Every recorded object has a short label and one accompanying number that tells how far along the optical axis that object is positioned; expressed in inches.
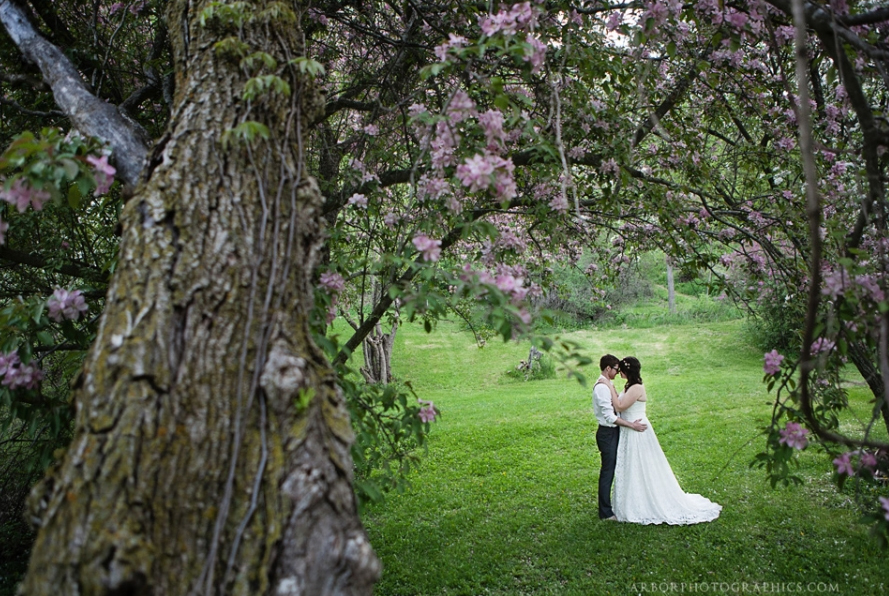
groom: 207.2
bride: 208.1
